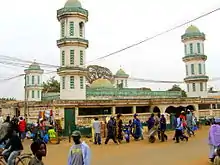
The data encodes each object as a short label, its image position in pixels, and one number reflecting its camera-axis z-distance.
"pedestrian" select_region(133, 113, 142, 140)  18.98
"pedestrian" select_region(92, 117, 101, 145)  17.52
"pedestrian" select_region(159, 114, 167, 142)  17.88
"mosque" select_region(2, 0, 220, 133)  24.72
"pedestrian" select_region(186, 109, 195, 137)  20.43
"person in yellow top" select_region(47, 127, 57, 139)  19.09
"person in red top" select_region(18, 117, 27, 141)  19.58
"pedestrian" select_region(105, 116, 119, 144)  17.12
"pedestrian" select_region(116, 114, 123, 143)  17.56
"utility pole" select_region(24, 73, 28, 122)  25.34
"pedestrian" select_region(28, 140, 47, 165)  5.05
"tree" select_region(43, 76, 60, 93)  54.21
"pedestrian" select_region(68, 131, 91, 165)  6.01
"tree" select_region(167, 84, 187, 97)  69.44
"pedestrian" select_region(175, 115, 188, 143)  17.45
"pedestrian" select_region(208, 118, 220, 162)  10.21
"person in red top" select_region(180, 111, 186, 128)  18.30
